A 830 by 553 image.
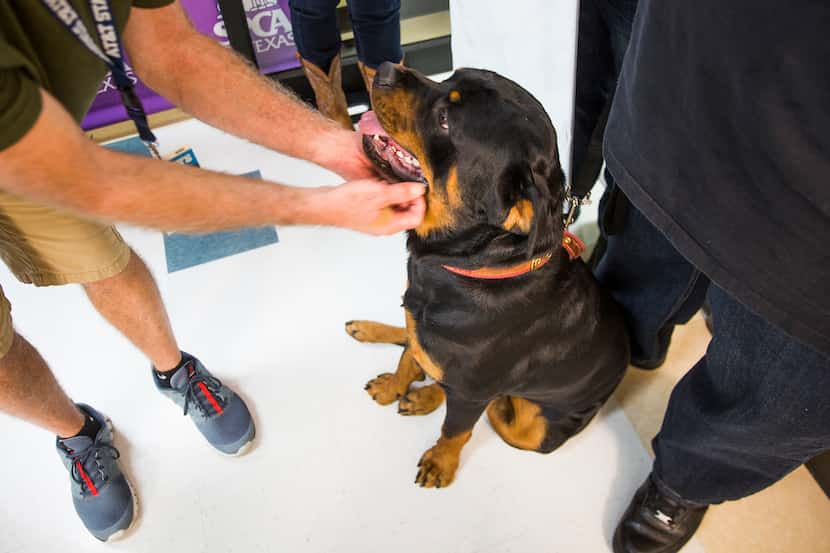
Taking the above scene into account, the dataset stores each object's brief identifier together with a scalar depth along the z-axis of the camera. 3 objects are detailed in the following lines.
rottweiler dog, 1.29
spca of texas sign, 3.16
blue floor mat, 2.58
